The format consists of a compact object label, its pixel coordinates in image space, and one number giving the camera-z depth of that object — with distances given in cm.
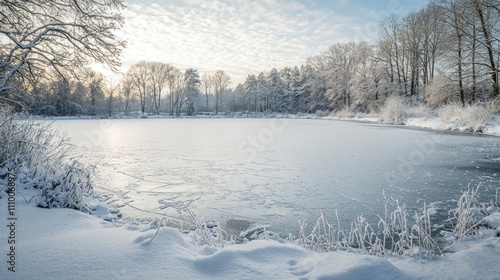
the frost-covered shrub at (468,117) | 1587
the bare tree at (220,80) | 6919
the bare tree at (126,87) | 5060
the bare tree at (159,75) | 5513
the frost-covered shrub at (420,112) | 2252
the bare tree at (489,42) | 1562
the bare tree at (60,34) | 496
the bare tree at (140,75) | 5297
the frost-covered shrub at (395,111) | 2553
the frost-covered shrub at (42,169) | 408
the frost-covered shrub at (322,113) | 4694
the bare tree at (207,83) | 6994
